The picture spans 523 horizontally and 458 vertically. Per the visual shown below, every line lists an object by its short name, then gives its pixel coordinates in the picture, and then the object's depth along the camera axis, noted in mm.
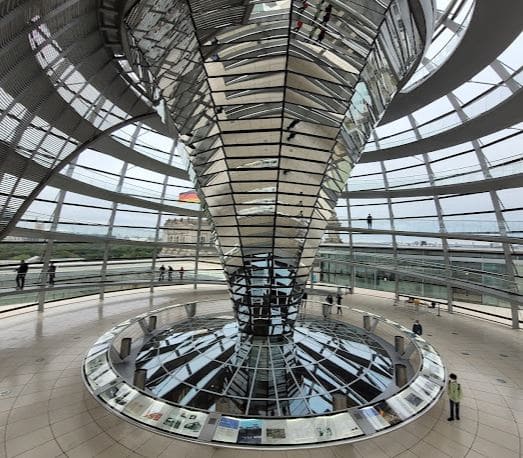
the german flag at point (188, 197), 31703
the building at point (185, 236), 31438
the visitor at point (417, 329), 17562
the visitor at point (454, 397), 9562
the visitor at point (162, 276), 27098
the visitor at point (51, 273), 19181
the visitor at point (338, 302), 20880
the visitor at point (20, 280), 16289
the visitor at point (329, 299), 26153
